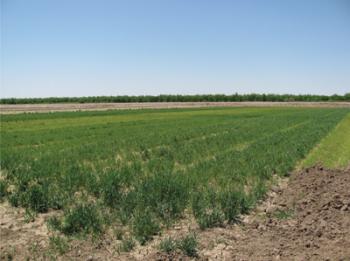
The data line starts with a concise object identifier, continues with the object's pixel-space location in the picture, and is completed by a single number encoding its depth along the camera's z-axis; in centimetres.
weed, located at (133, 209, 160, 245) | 722
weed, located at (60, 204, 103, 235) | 763
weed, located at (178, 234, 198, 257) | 656
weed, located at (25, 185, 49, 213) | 918
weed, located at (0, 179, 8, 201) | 1041
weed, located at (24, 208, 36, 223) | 850
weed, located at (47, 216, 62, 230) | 783
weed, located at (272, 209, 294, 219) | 850
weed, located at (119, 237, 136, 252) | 678
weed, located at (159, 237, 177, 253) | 660
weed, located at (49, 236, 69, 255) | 679
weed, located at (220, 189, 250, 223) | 834
